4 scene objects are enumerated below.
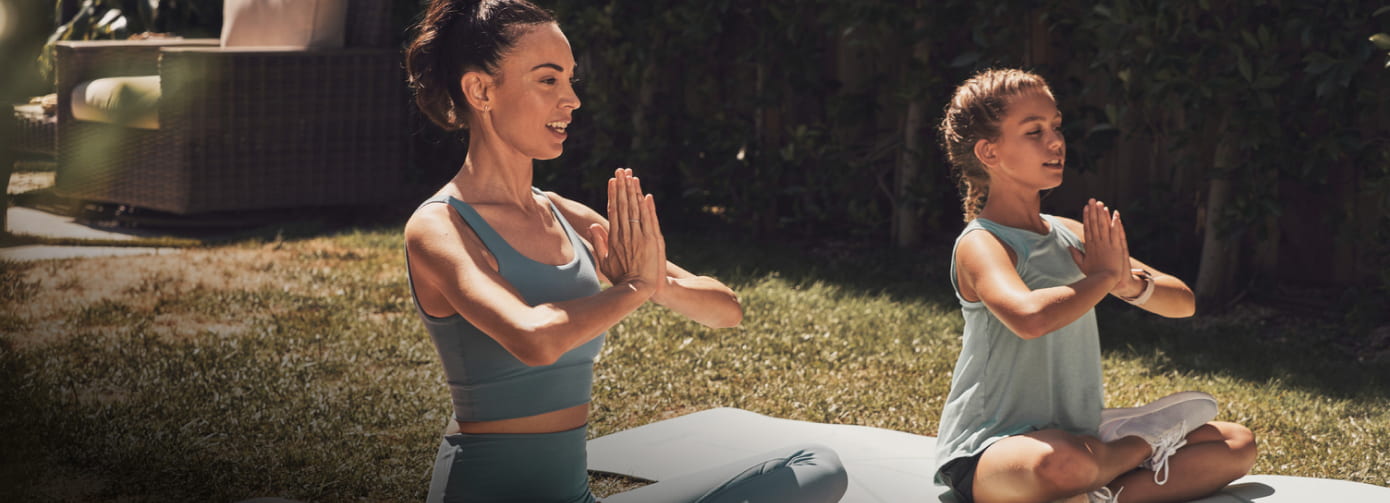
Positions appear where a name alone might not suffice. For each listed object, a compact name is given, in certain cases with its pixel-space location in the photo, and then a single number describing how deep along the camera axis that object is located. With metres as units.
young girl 2.56
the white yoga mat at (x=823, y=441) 2.98
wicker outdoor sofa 6.75
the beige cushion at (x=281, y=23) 7.05
